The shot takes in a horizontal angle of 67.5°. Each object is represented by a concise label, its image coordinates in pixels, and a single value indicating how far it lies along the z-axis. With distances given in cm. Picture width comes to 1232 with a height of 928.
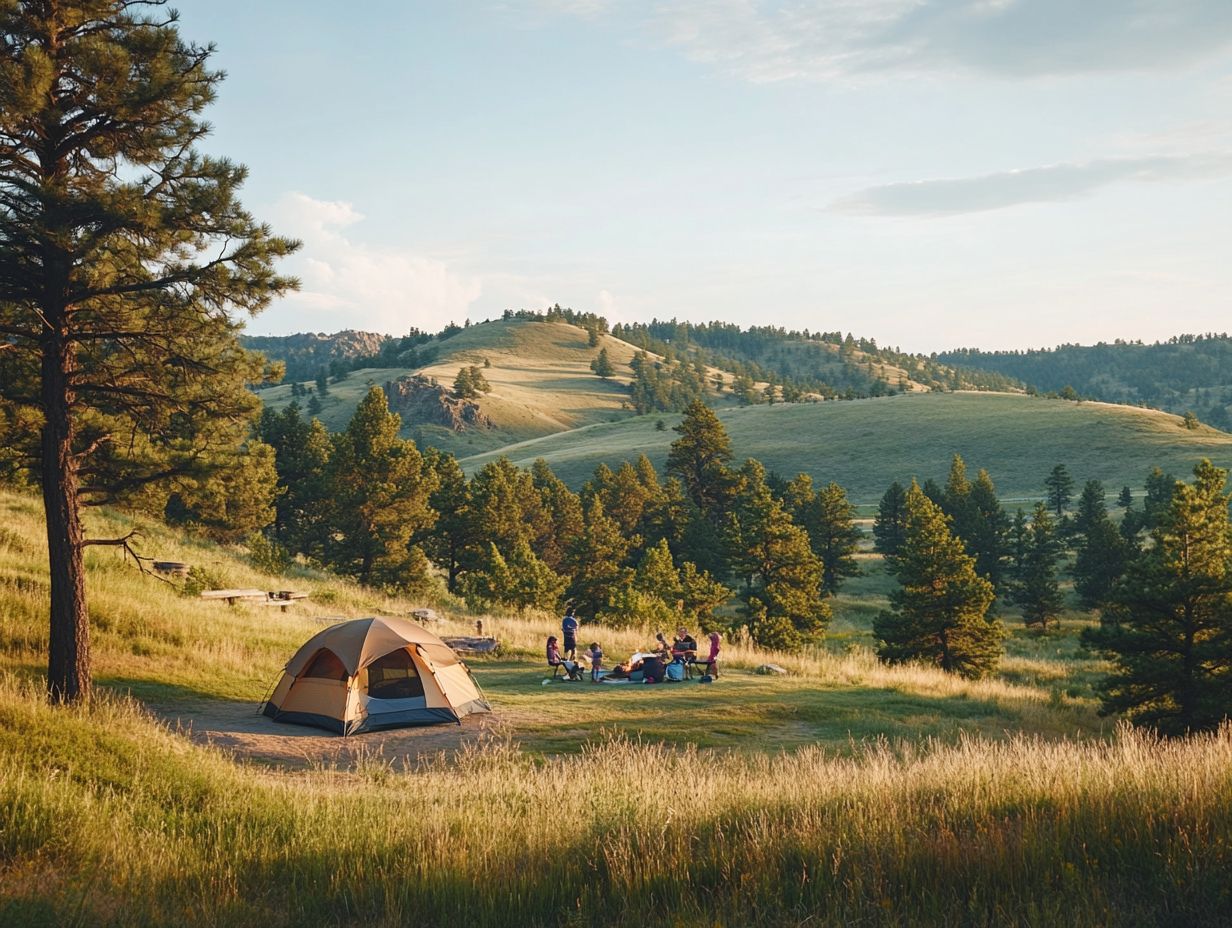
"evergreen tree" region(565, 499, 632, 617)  5425
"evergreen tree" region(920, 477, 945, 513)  7225
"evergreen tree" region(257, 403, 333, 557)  5166
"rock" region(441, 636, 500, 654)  2652
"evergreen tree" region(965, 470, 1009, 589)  6366
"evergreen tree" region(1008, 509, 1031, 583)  6266
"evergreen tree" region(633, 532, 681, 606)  4556
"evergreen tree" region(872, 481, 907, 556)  7606
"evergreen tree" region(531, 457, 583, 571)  6066
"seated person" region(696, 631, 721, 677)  2361
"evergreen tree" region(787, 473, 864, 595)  6675
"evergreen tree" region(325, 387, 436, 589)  4378
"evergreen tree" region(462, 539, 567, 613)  4462
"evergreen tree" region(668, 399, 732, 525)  6856
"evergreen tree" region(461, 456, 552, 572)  5484
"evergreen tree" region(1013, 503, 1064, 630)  5634
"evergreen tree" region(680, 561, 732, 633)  4844
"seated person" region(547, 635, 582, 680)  2341
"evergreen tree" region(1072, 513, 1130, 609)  5723
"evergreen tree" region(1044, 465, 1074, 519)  8794
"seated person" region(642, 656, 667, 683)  2320
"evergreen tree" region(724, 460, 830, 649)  4478
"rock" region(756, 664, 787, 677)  2522
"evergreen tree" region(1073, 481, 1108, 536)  6675
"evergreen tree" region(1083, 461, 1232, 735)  1994
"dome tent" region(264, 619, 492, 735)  1698
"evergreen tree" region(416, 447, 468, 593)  5597
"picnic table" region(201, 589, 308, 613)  2581
